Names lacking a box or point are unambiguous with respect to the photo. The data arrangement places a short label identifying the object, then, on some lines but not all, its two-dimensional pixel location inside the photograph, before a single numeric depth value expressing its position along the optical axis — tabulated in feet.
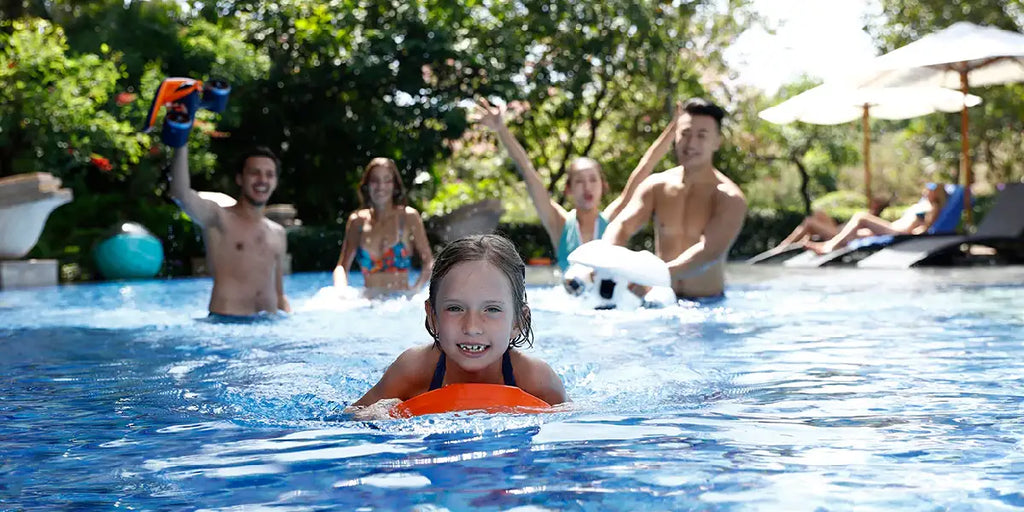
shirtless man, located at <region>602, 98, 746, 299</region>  28.55
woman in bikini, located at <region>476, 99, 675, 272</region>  29.89
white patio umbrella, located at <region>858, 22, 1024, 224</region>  46.52
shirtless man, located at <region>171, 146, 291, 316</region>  26.68
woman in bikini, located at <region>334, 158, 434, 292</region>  32.68
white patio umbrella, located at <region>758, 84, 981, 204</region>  53.21
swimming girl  12.24
